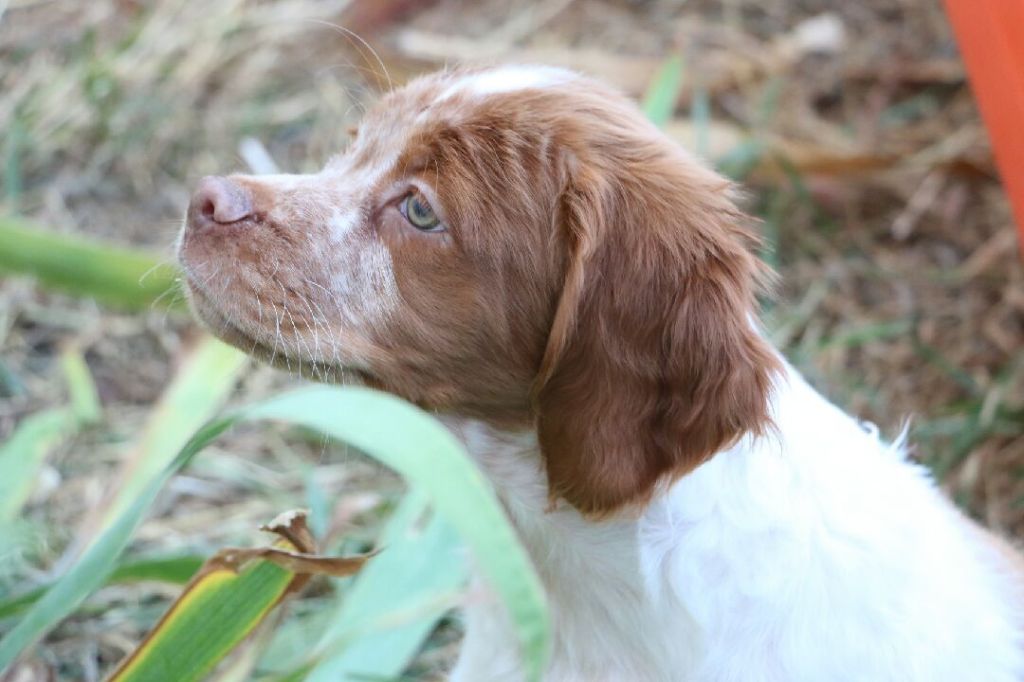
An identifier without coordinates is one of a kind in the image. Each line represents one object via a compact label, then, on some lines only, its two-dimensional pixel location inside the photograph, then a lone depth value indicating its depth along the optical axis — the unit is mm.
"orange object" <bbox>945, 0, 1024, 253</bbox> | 3002
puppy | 2225
